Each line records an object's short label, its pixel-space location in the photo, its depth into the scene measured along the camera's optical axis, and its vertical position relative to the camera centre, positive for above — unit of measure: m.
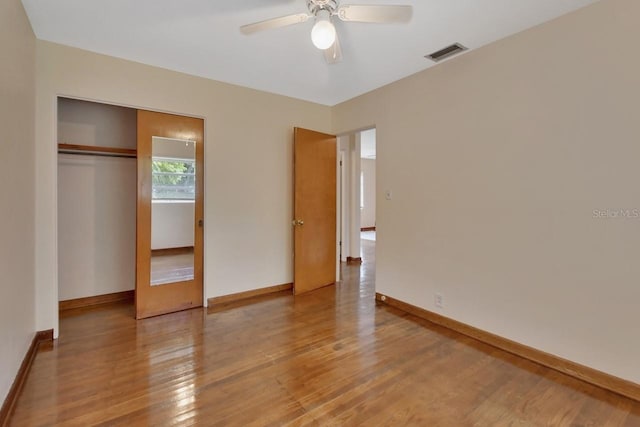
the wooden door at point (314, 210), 3.95 +0.07
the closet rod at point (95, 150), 3.18 +0.71
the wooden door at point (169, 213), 3.13 +0.02
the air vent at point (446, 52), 2.65 +1.46
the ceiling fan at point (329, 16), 1.78 +1.23
